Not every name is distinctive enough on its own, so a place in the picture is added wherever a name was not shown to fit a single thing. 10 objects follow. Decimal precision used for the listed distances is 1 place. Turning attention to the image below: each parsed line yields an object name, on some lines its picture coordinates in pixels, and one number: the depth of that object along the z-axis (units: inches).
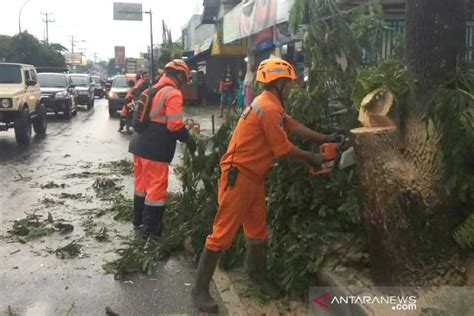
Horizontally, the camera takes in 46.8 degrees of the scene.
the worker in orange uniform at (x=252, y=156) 147.9
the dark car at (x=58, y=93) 771.4
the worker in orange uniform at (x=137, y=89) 454.0
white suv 483.8
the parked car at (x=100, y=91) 1607.5
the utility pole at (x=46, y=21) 3230.8
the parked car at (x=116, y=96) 863.7
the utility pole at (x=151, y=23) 1465.8
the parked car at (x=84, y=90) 1059.9
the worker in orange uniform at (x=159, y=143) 213.9
